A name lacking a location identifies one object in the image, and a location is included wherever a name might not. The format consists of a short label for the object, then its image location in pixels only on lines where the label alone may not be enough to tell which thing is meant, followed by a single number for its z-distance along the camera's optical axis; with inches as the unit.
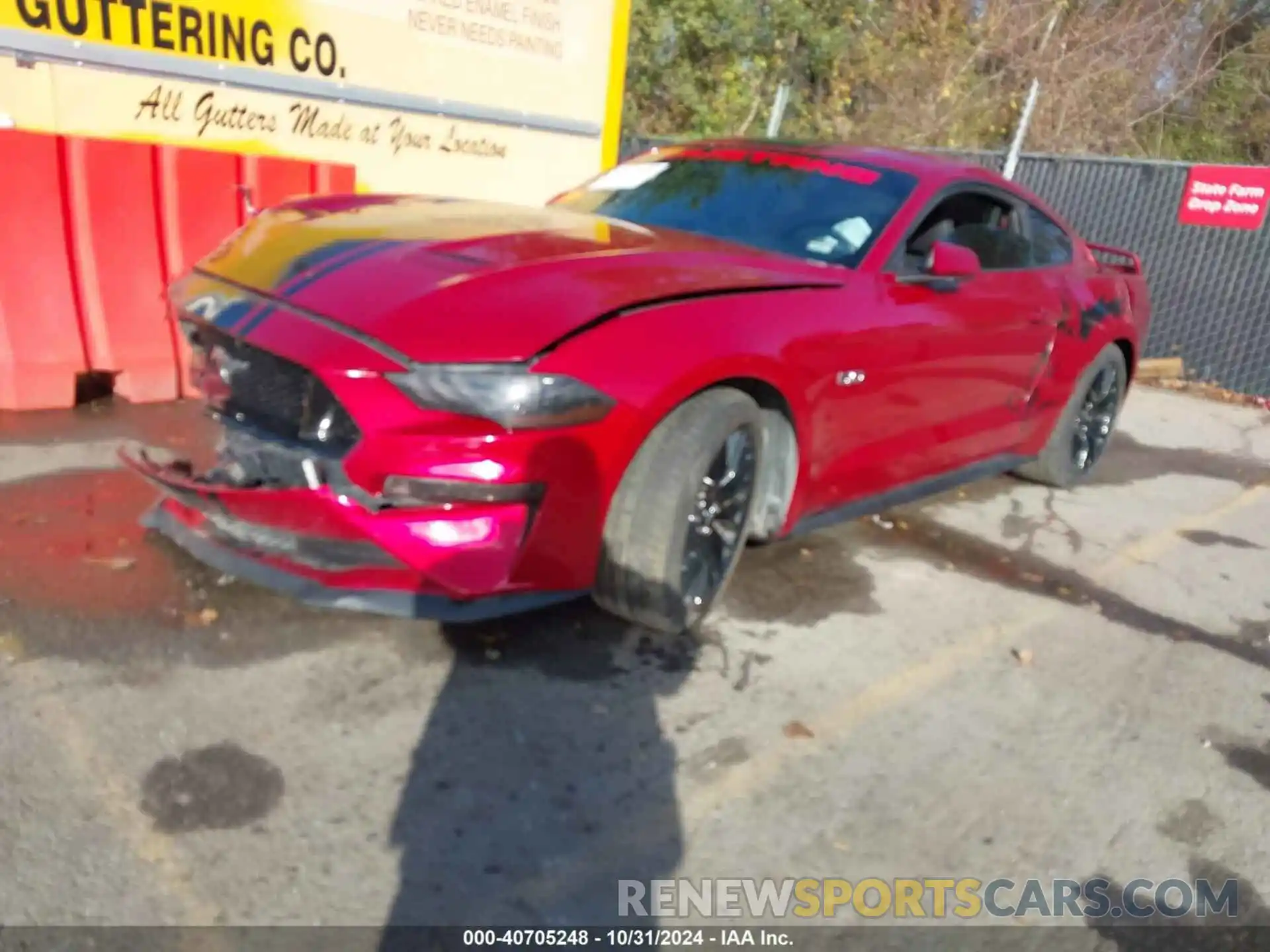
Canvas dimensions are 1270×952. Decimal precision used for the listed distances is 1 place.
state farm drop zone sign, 362.3
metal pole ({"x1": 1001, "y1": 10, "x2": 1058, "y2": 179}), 428.1
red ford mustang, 107.1
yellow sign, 226.1
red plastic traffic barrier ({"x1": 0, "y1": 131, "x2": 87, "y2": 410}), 184.9
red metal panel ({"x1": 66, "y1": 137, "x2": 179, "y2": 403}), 192.9
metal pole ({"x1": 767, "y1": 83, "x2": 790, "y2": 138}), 460.1
